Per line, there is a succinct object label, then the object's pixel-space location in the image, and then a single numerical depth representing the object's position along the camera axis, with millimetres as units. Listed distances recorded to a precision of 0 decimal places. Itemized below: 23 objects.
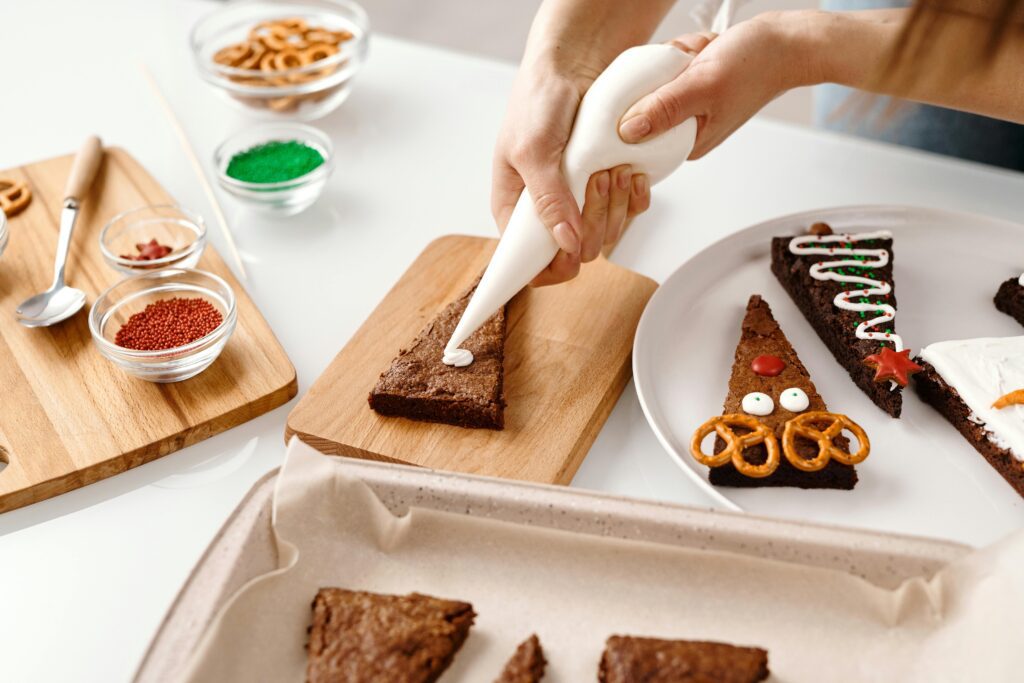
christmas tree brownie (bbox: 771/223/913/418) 695
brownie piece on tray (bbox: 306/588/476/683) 542
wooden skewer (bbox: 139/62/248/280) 796
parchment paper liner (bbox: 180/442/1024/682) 531
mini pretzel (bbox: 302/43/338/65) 894
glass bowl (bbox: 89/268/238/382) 680
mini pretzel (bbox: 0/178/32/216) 814
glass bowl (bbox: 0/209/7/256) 765
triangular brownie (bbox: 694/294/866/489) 640
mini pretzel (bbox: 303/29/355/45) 907
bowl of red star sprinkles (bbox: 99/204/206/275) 763
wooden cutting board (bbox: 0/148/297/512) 654
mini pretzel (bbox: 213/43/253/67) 887
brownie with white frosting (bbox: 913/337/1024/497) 648
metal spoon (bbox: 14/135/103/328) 731
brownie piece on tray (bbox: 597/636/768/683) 533
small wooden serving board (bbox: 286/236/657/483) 659
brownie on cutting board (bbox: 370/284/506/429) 667
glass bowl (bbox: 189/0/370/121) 869
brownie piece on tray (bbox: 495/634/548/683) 538
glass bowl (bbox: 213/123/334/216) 801
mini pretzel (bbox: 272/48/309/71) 891
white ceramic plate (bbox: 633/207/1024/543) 632
